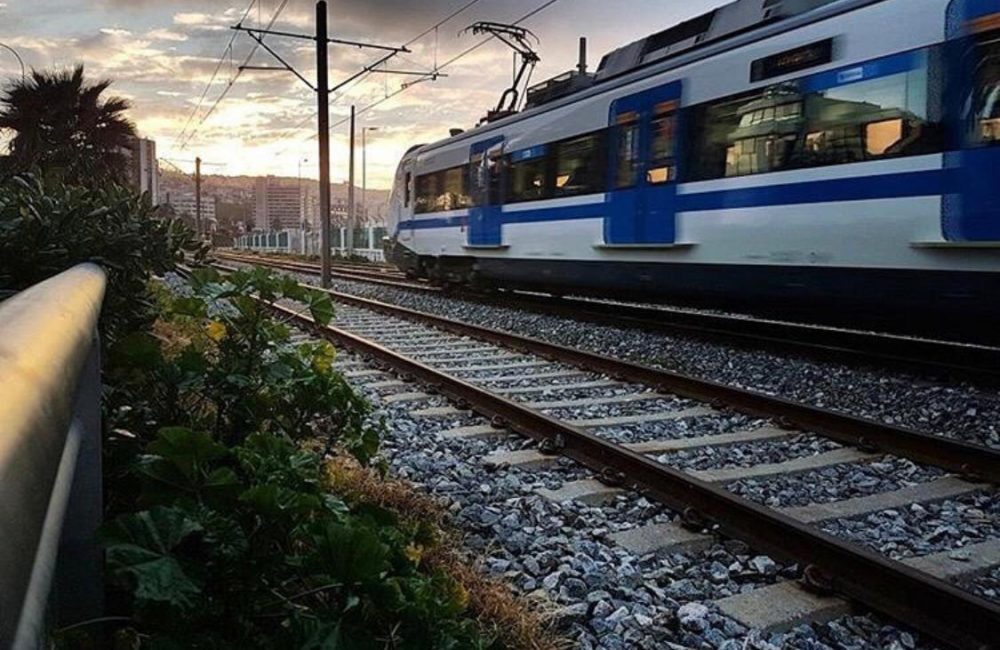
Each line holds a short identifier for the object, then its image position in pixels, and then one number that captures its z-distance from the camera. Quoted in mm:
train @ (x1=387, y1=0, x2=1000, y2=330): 6102
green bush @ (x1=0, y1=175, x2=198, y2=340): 3260
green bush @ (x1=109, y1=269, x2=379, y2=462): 3043
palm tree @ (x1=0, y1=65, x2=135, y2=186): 12203
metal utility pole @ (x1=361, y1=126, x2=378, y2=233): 53300
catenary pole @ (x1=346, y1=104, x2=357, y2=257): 37500
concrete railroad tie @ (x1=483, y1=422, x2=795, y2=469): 4664
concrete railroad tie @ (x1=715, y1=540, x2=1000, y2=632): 2814
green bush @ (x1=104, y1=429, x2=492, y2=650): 1823
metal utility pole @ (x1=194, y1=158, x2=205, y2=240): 54056
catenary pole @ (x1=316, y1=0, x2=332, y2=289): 18297
